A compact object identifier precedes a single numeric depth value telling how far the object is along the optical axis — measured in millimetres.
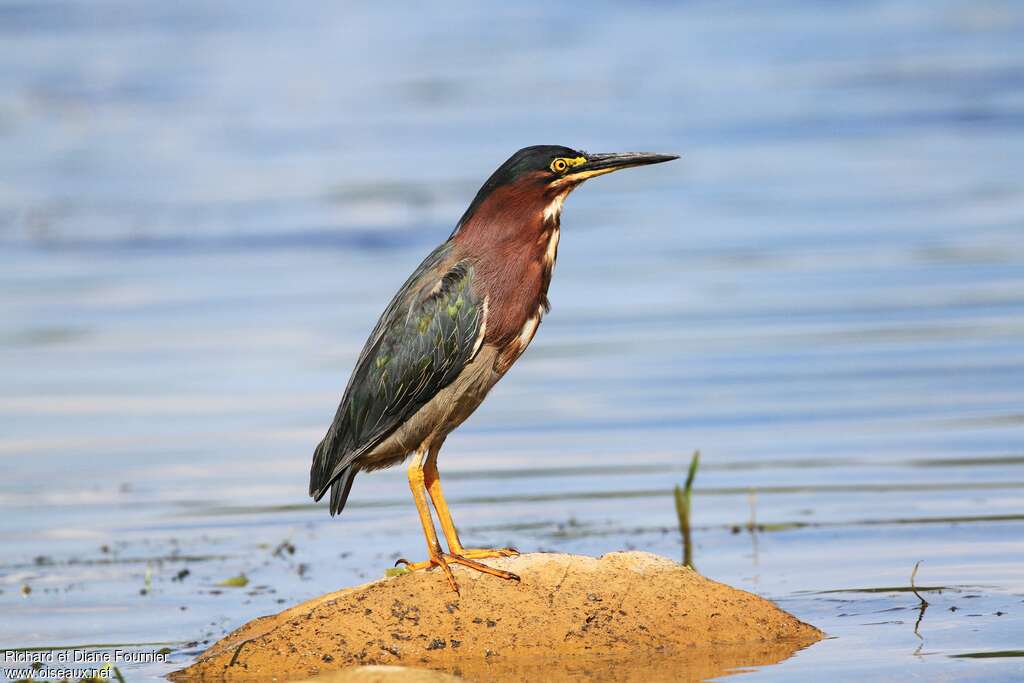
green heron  14453
